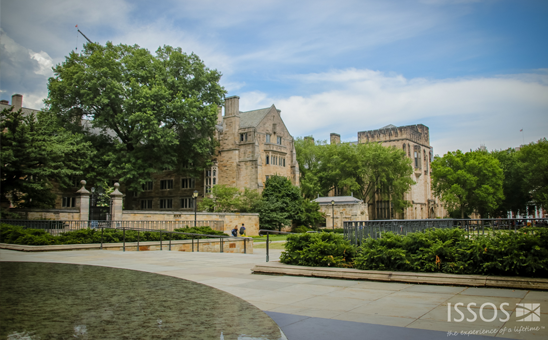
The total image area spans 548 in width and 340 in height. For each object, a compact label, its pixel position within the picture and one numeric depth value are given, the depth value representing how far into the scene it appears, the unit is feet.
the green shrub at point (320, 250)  31.19
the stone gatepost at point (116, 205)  98.43
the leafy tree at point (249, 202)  146.98
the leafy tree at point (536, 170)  173.06
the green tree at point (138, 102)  128.26
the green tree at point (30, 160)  89.86
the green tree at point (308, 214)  156.28
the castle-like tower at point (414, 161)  247.91
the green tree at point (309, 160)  199.82
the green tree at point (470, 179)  190.49
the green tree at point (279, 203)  144.36
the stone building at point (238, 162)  161.65
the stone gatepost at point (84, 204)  96.32
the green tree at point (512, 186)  206.49
